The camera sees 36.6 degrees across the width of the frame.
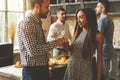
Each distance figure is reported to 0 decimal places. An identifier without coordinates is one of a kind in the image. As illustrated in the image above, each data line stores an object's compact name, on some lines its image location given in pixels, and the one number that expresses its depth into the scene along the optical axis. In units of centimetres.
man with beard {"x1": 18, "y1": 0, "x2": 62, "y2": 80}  154
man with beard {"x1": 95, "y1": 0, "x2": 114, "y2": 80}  277
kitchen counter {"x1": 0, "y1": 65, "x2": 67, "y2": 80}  193
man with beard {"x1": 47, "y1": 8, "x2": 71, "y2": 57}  327
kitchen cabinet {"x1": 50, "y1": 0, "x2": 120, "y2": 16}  388
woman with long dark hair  183
